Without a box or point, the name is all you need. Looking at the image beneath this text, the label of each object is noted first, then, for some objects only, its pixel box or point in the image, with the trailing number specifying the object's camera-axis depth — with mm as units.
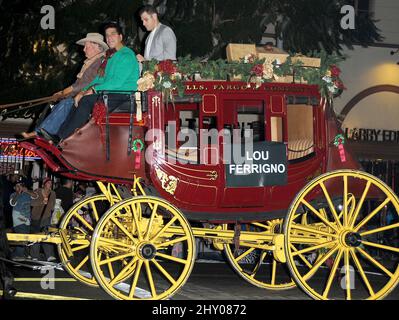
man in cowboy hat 8484
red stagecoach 8180
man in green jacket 8414
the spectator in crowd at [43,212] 12727
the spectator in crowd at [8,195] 14711
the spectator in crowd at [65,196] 13453
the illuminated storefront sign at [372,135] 22877
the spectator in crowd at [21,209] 12555
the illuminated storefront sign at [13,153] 18031
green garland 8445
